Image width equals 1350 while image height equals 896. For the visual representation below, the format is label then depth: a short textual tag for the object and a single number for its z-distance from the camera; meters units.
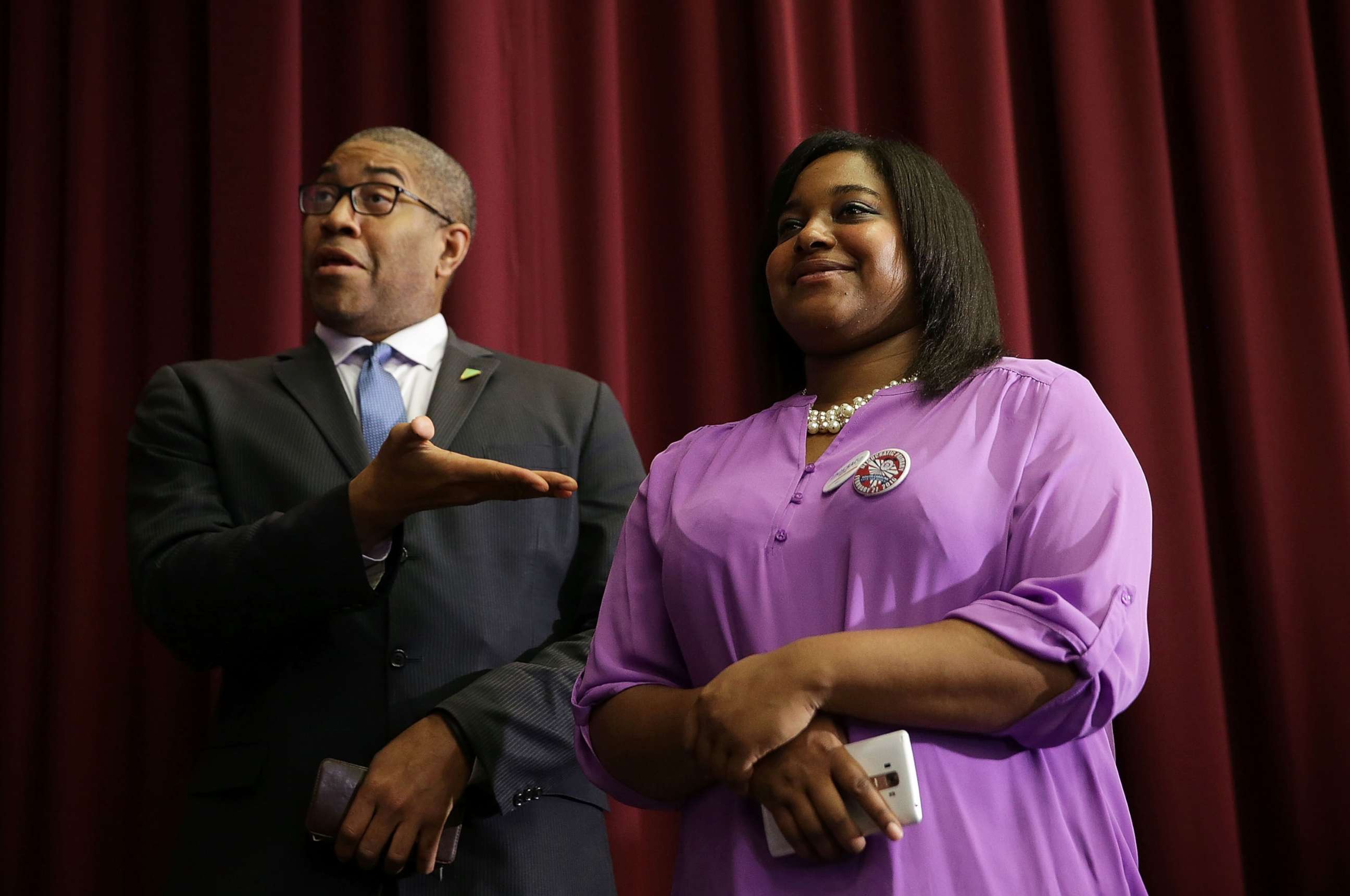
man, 1.52
